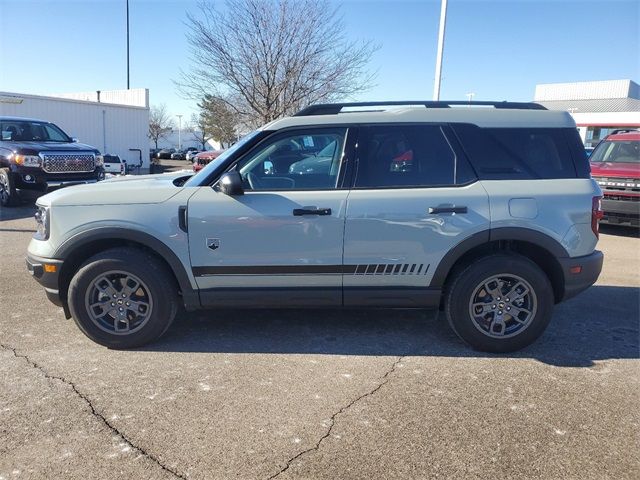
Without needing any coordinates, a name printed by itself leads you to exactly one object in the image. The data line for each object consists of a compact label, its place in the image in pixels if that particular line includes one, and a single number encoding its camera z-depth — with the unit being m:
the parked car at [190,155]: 47.03
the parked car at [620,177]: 8.95
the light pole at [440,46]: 12.47
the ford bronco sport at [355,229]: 3.68
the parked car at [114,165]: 19.51
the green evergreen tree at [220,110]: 15.05
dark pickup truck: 10.06
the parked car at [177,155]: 50.69
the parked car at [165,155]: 51.78
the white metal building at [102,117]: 22.77
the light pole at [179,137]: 75.62
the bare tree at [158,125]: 66.07
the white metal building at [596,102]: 18.92
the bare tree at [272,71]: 13.73
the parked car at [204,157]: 14.42
